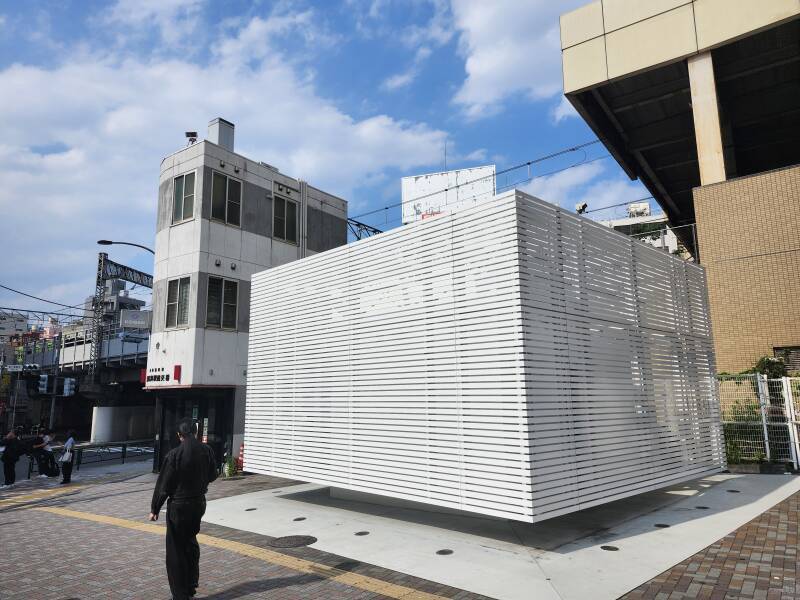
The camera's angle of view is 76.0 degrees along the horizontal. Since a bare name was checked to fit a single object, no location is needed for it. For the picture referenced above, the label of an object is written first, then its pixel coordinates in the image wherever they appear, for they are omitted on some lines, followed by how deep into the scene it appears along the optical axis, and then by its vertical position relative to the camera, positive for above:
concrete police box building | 16.59 +3.38
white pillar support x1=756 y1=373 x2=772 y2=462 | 12.59 -0.21
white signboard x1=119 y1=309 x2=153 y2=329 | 24.93 +3.50
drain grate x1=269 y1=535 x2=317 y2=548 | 8.14 -2.44
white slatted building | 7.55 +0.35
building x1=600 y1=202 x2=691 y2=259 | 57.09 +22.80
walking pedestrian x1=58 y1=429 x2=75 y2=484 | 16.14 -2.13
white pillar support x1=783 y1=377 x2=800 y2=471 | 11.93 -0.88
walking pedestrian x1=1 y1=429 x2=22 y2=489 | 16.11 -2.10
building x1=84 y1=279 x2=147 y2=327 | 53.84 +9.82
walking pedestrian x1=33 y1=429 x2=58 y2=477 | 18.05 -2.37
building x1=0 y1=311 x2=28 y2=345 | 70.28 +9.50
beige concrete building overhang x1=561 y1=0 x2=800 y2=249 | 15.09 +10.31
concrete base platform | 6.31 -2.33
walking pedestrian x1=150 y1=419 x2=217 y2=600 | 5.85 -1.34
